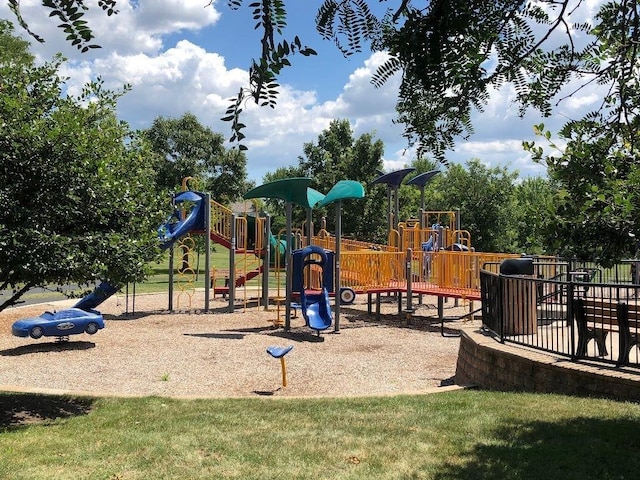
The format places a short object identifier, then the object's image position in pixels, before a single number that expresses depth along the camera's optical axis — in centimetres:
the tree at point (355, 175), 3281
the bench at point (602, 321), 711
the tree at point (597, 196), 416
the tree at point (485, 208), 3566
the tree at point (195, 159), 3697
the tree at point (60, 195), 664
